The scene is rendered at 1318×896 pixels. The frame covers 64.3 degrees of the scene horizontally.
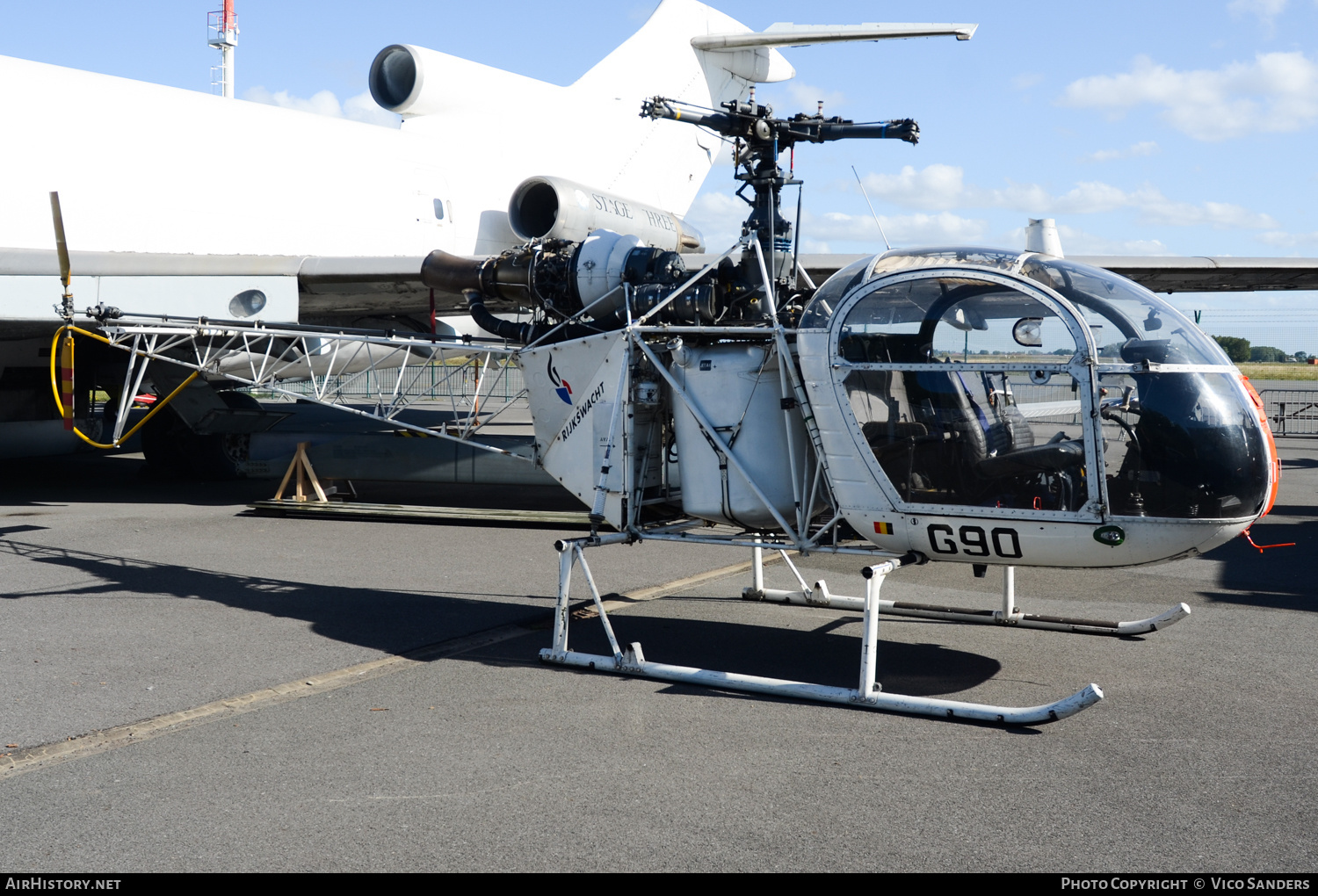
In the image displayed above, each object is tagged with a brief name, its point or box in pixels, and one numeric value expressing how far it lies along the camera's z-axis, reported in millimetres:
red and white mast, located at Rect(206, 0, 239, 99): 40344
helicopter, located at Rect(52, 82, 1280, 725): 5133
